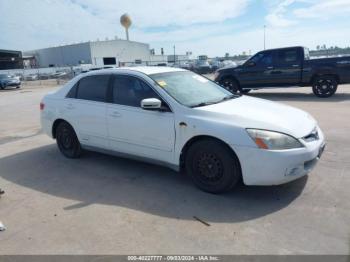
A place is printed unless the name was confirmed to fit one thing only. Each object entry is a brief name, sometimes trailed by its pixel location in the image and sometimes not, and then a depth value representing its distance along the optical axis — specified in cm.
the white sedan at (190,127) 394
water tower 7156
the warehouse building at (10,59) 7544
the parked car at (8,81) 3055
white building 7919
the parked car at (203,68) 3900
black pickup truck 1206
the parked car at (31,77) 4983
